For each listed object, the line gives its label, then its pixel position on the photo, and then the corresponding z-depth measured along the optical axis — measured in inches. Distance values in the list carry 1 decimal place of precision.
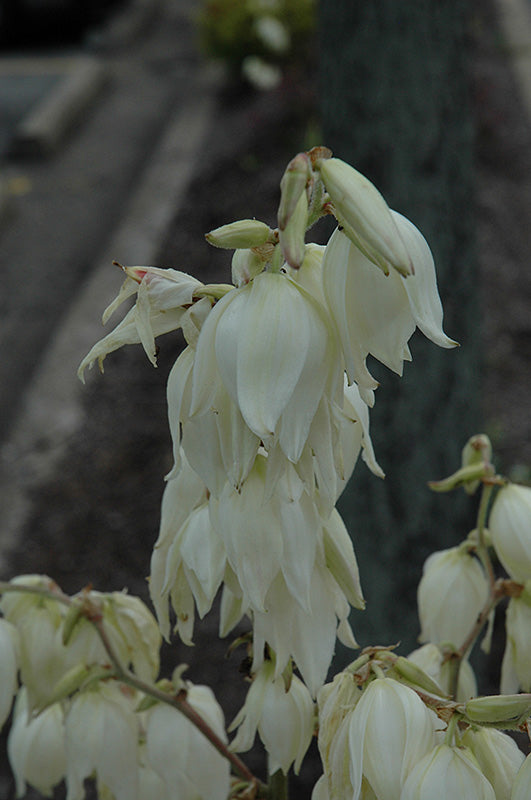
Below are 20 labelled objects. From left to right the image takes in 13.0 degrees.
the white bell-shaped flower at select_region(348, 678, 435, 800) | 31.1
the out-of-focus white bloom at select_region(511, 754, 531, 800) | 29.7
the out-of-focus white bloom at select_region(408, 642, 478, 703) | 36.6
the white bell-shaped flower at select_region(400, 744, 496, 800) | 30.3
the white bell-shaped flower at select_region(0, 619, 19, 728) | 35.3
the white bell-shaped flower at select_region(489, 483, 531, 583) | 35.8
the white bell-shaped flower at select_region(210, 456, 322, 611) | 31.2
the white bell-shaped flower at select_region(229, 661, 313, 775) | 34.3
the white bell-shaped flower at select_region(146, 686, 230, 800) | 36.1
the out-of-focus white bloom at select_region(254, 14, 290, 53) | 221.2
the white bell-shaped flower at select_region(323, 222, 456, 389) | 29.3
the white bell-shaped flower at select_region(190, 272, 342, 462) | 29.3
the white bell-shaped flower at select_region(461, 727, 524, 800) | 31.5
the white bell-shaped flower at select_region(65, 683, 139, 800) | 35.7
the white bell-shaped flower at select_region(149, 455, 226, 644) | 32.4
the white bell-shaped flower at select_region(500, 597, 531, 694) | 35.7
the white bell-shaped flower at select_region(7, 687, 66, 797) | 38.6
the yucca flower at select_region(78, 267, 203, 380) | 30.8
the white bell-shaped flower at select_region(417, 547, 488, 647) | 37.9
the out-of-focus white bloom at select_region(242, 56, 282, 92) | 217.0
